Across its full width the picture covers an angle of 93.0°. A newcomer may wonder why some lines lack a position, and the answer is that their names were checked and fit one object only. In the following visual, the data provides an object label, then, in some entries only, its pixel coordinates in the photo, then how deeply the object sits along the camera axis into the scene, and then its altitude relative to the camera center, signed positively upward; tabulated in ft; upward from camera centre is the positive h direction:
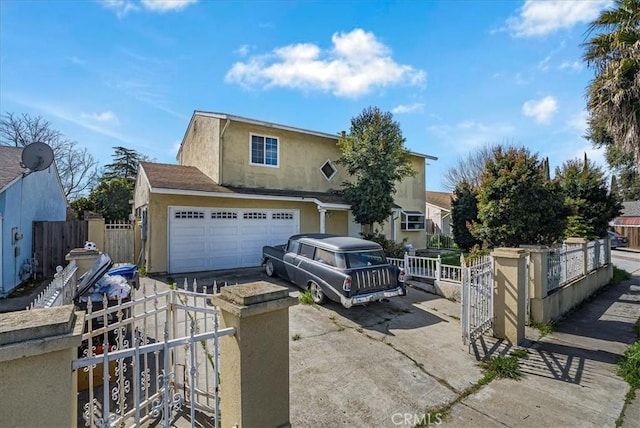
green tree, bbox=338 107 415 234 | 47.32 +8.99
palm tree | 29.19 +14.48
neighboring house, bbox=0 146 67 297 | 27.48 +0.80
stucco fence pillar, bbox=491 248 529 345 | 19.35 -4.89
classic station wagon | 23.31 -4.33
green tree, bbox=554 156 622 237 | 40.96 +2.37
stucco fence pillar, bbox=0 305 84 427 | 5.01 -2.61
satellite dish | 29.71 +6.16
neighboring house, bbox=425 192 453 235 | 101.79 +0.90
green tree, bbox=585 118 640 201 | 65.64 +13.55
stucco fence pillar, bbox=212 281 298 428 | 7.56 -3.55
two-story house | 37.93 +3.21
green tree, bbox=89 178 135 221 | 71.67 +4.56
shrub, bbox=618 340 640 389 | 15.29 -8.06
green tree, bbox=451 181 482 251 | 52.34 +0.96
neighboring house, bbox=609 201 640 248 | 88.69 -1.84
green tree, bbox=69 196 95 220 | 73.97 +3.23
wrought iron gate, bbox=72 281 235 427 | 7.06 -5.79
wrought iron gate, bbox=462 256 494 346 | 18.39 -5.20
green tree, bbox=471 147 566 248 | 31.19 +1.51
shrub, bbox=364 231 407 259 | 44.65 -4.22
